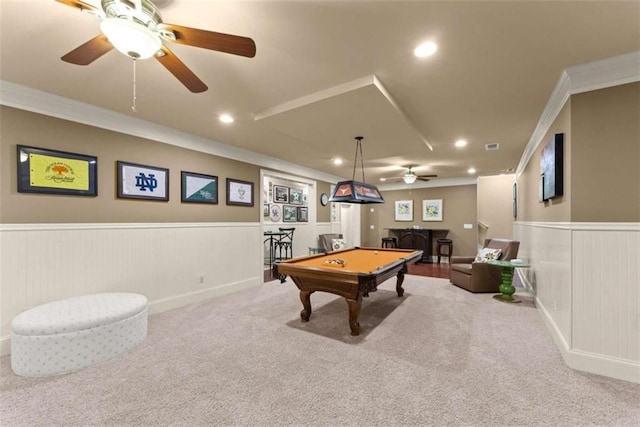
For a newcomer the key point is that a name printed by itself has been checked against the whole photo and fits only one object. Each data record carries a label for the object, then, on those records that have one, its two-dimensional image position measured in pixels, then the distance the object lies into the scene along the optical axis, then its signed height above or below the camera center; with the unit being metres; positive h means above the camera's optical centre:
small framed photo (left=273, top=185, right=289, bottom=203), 7.71 +0.51
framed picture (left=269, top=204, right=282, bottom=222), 7.67 -0.05
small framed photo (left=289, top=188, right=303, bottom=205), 8.21 +0.47
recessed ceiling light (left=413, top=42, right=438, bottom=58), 1.93 +1.21
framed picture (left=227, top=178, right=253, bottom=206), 4.68 +0.34
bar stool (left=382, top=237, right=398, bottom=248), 8.43 -0.99
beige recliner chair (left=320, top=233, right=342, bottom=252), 6.58 -0.77
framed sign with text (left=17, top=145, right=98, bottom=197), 2.62 +0.42
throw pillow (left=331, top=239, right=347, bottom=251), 6.54 -0.81
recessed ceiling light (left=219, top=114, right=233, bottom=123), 3.28 +1.18
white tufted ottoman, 2.16 -1.06
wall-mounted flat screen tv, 2.52 +0.44
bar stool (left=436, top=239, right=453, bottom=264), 7.82 -1.04
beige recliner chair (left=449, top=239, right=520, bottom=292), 4.45 -1.08
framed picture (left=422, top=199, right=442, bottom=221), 8.52 +0.03
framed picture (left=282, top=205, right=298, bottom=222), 8.01 -0.06
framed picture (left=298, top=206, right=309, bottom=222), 8.45 -0.09
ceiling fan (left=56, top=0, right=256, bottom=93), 1.32 +0.95
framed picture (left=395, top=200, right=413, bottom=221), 9.05 +0.03
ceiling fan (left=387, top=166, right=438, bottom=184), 6.28 +0.84
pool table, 2.76 -0.71
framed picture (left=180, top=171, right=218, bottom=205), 4.02 +0.37
